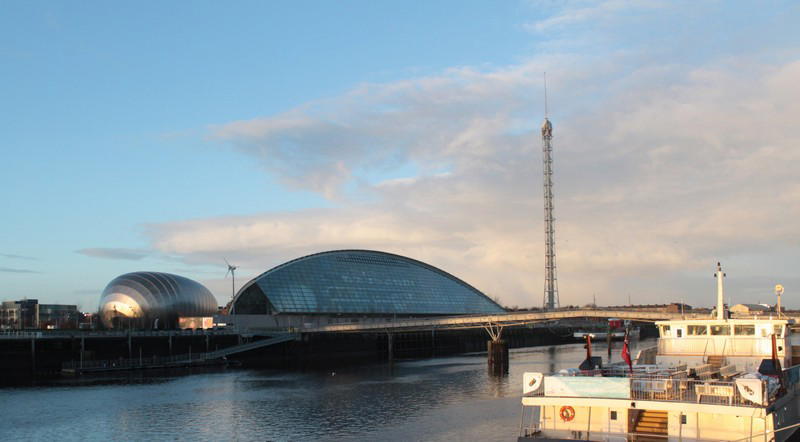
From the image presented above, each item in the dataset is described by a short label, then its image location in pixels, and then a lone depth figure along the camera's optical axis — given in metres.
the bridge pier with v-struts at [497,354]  99.47
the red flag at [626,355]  30.39
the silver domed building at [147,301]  131.25
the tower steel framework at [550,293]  197.62
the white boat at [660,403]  28.17
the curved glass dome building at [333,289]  157.62
